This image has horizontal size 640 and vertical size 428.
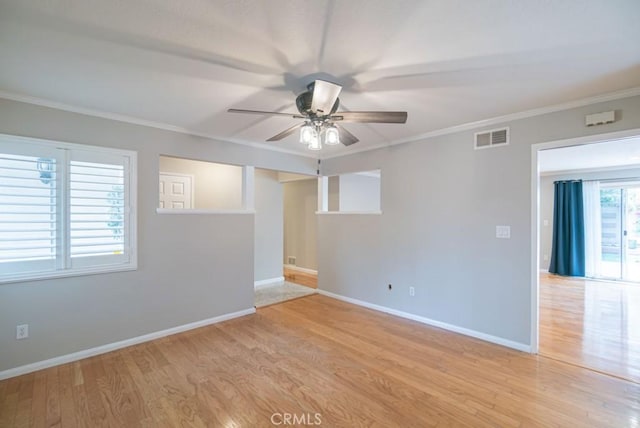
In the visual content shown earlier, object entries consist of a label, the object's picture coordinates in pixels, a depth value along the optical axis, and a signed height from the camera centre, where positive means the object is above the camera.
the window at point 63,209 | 2.52 +0.05
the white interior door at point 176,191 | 4.72 +0.42
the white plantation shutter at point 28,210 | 2.49 +0.04
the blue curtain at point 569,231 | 6.50 -0.33
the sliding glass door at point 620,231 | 6.04 -0.32
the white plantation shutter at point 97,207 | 2.82 +0.08
